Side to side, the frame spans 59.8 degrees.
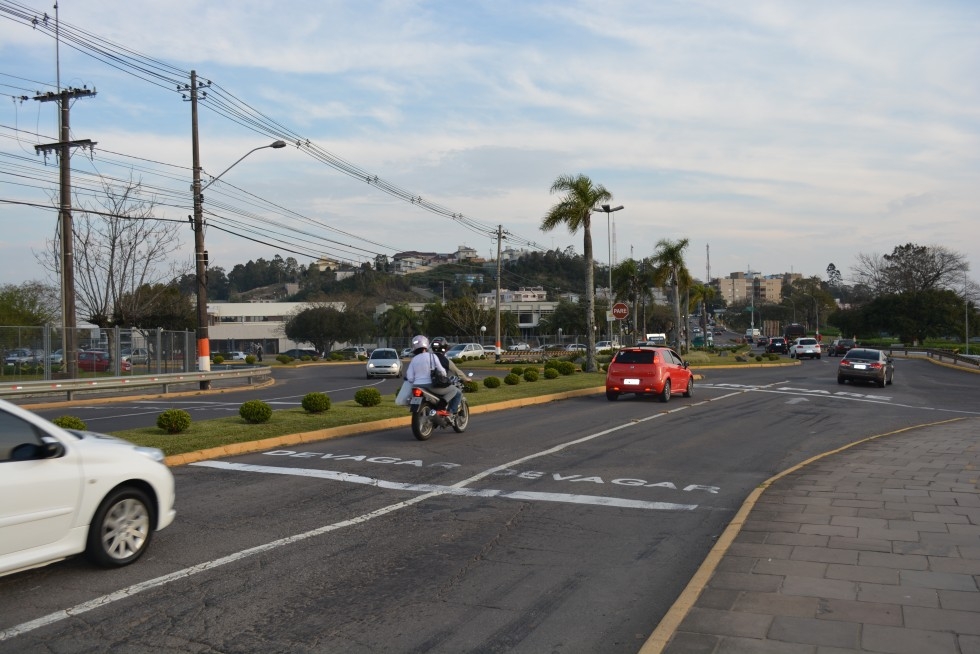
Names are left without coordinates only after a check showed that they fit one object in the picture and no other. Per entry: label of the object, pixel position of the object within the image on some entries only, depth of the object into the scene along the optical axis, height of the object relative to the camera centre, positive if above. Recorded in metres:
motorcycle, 14.27 -1.22
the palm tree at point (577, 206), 38.47 +5.94
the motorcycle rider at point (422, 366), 14.34 -0.42
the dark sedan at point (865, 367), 31.59 -1.41
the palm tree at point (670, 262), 56.75 +4.92
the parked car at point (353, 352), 73.78 -0.85
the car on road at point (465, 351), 59.53 -0.83
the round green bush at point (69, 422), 13.44 -1.14
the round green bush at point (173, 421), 14.28 -1.23
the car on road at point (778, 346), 75.68 -1.31
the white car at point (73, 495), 5.94 -1.09
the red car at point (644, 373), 23.14 -1.05
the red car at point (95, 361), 32.72 -0.44
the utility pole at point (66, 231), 30.14 +4.25
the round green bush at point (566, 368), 34.06 -1.24
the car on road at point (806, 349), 63.47 -1.35
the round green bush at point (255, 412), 15.82 -1.24
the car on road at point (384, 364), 41.56 -1.05
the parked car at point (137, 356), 33.79 -0.26
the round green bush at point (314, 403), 17.59 -1.22
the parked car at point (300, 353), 78.00 -0.79
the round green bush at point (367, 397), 19.11 -1.23
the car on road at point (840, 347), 70.62 -1.44
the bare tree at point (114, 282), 44.91 +3.65
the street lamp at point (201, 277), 31.17 +2.61
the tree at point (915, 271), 103.56 +7.07
